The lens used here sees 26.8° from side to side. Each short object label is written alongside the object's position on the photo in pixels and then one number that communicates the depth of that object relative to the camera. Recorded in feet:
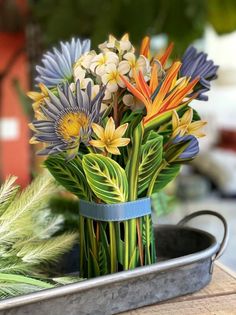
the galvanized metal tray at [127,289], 1.38
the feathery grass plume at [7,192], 1.61
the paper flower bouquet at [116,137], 1.52
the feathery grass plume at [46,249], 1.62
